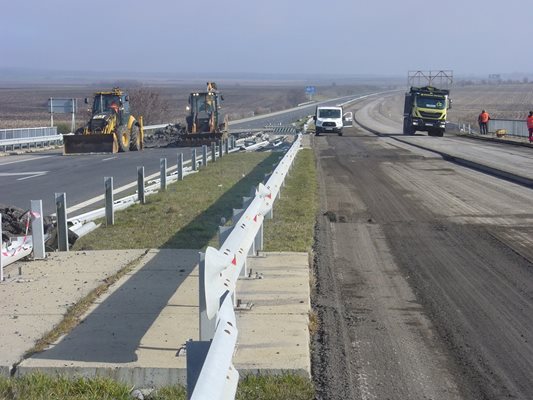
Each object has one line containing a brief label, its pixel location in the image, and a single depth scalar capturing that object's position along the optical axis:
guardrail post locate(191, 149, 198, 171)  26.86
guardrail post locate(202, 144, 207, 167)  28.95
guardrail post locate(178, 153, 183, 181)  22.97
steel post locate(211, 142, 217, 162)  31.61
